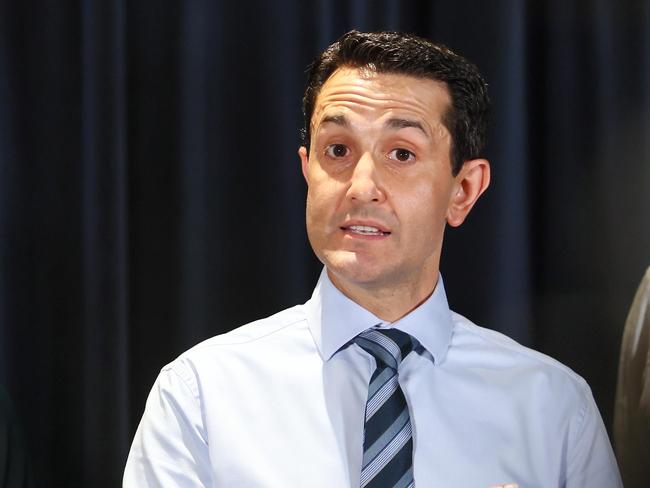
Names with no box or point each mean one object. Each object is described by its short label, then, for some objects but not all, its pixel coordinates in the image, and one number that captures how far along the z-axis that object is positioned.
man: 3.99
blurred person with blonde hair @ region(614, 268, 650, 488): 4.20
